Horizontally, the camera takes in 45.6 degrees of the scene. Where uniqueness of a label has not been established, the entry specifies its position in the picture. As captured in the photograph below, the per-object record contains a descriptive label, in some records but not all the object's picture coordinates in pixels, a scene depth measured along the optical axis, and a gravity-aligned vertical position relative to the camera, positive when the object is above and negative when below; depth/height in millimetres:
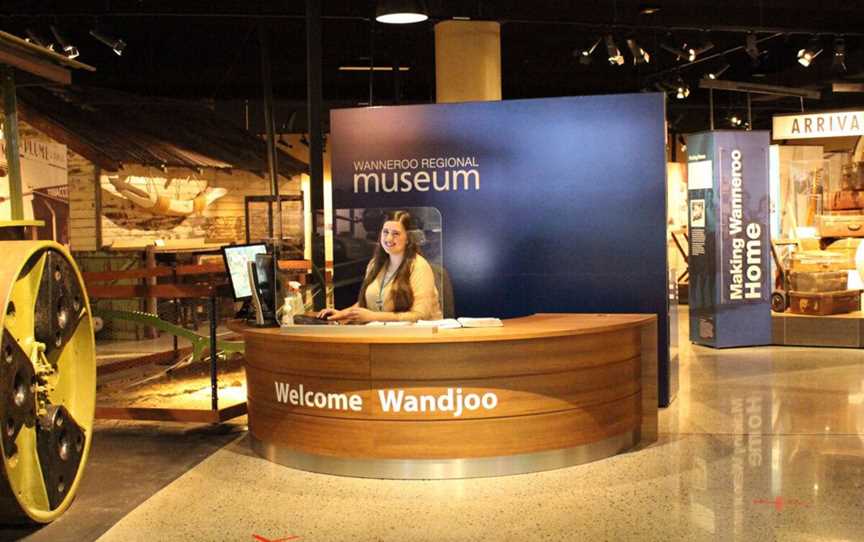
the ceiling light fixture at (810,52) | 12633 +2213
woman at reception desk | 6016 -260
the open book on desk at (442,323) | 5803 -483
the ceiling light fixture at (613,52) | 12750 +2288
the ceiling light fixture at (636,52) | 13078 +2334
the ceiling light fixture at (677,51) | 13078 +2329
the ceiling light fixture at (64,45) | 11055 +2208
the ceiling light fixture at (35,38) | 11019 +2259
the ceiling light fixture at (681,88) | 15922 +2263
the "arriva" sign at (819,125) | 11000 +1155
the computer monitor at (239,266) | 7051 -161
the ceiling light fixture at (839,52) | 12766 +2215
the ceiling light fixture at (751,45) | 12773 +2333
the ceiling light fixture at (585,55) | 13385 +2375
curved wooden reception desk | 5656 -897
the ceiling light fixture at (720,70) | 15867 +2562
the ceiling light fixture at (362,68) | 18328 +3088
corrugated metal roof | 13359 +1711
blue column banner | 10547 -5
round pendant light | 7812 +1747
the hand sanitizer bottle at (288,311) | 6121 -419
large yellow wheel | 4383 -629
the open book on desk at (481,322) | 5970 -494
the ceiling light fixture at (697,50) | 12953 +2337
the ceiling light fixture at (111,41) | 11141 +2230
